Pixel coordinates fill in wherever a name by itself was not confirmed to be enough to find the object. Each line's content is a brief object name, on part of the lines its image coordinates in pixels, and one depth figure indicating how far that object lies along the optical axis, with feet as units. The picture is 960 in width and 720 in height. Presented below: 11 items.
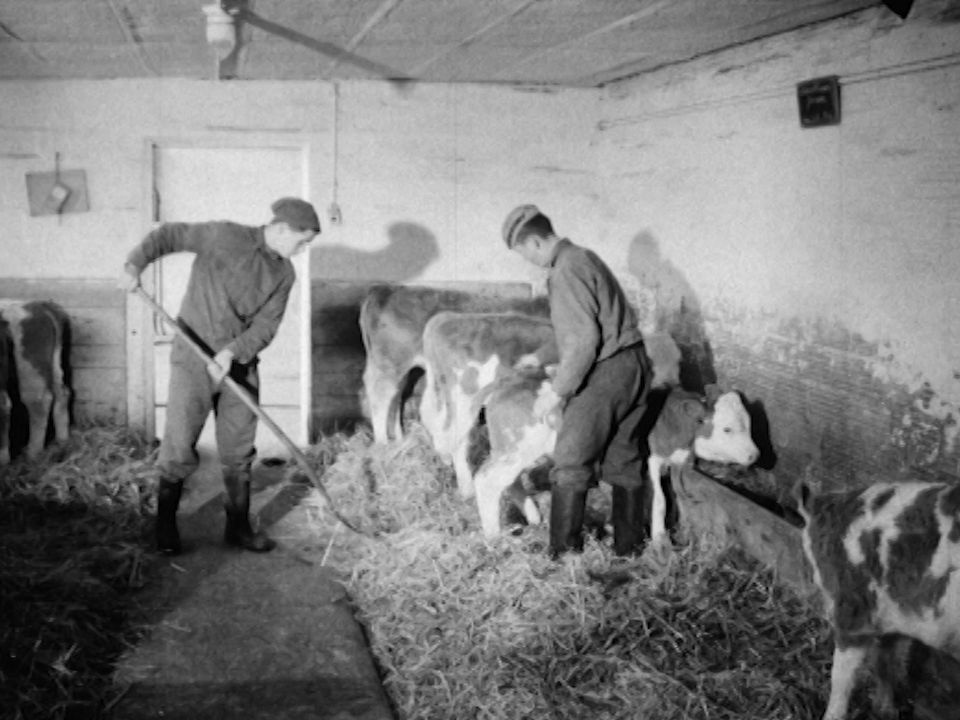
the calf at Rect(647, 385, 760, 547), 19.79
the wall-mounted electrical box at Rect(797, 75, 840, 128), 18.49
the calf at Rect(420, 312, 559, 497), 24.14
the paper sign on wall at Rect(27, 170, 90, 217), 27.12
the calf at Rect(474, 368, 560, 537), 19.85
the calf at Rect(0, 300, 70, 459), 25.34
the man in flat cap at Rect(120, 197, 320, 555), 18.86
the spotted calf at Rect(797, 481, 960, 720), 11.73
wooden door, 28.04
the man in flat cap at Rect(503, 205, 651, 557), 17.42
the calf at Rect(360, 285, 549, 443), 27.20
